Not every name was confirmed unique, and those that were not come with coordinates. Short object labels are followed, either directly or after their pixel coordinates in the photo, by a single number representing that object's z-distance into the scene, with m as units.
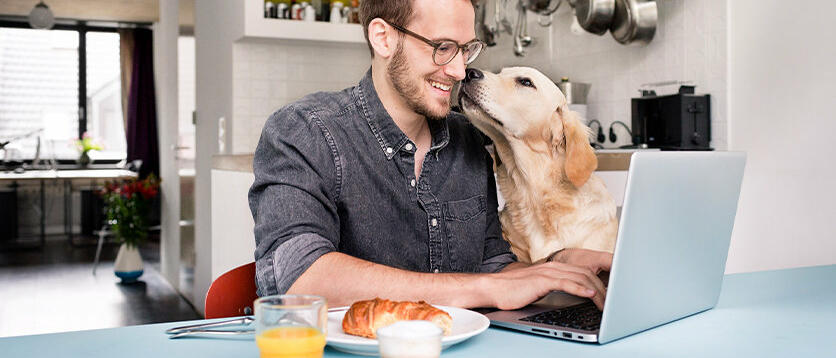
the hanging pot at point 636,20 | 2.97
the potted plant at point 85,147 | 9.11
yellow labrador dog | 1.52
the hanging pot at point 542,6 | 3.38
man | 1.21
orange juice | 0.70
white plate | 0.81
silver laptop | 0.87
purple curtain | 9.70
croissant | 0.83
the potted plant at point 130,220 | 5.82
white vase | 5.93
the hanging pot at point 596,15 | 3.04
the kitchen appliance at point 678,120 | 2.70
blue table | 0.87
